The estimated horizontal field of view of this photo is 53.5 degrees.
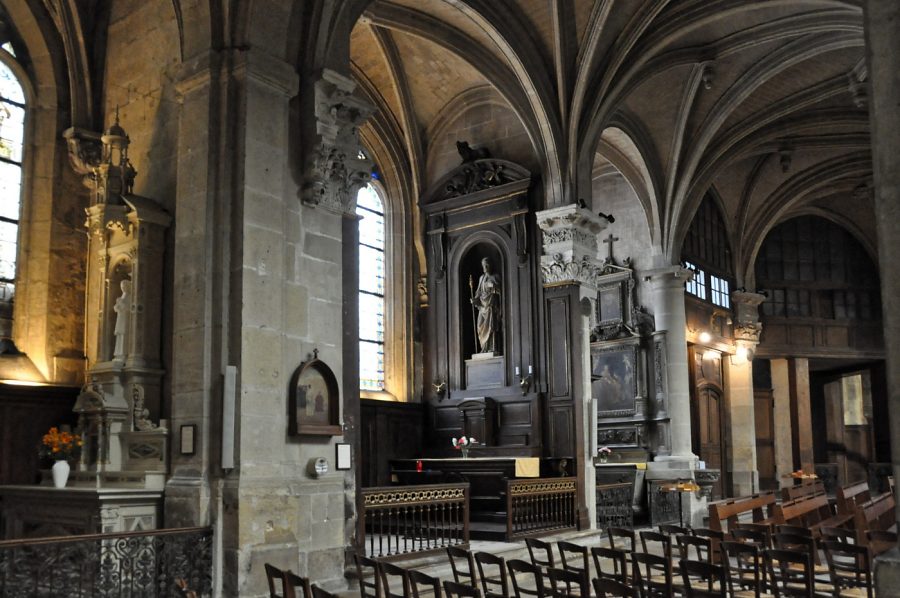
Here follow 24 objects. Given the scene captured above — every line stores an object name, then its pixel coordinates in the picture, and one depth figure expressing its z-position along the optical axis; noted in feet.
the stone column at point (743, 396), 76.43
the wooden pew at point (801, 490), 49.51
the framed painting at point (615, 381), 64.90
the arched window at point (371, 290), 56.75
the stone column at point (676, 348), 62.85
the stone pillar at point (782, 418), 86.07
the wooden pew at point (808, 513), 35.57
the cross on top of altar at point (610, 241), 67.87
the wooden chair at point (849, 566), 25.61
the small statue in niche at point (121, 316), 32.99
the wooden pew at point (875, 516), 32.79
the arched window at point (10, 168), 38.45
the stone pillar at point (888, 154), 11.78
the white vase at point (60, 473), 30.86
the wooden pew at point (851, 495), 40.28
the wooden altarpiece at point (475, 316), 53.26
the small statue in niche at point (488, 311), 55.62
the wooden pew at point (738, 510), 33.45
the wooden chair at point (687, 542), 26.24
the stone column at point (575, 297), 50.49
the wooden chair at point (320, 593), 17.53
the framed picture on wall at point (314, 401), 31.58
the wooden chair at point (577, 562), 20.35
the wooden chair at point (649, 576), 21.81
